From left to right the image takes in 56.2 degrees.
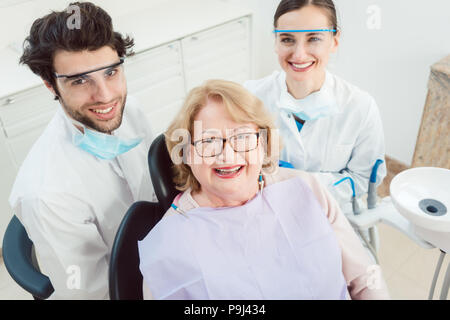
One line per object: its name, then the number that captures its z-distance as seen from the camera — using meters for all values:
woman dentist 1.52
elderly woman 1.22
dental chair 1.22
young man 1.34
